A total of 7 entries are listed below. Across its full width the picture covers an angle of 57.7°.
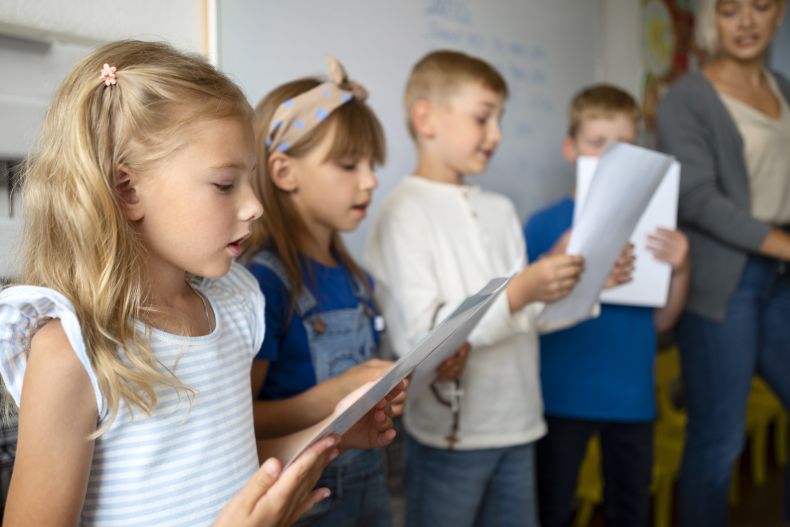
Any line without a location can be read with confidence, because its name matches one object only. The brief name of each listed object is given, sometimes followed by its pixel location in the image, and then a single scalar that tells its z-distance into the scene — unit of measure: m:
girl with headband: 1.02
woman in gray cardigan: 1.64
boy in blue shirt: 1.59
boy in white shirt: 1.28
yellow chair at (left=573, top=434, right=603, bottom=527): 2.15
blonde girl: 0.63
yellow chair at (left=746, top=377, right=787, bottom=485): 2.66
